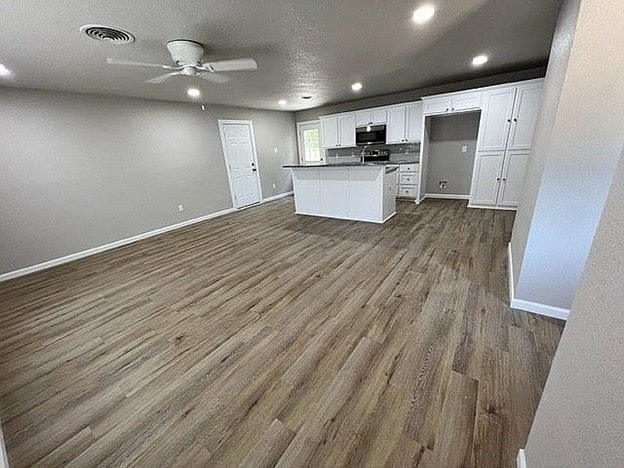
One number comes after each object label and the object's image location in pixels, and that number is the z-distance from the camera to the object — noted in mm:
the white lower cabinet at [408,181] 6041
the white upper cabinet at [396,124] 6004
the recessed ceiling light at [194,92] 4344
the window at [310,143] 7949
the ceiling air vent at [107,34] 2095
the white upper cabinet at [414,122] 5777
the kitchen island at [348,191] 4566
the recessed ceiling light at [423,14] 2164
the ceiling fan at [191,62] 2438
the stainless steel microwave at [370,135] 6355
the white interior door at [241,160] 6281
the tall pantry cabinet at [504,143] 4336
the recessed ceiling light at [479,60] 3694
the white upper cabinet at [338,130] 6801
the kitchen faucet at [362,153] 6957
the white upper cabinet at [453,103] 4766
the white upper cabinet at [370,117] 6266
